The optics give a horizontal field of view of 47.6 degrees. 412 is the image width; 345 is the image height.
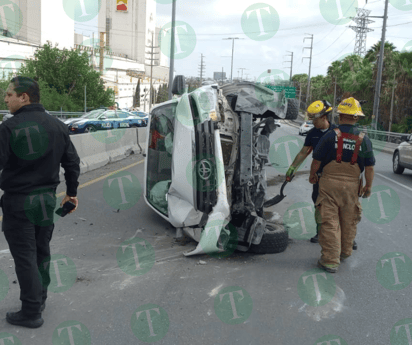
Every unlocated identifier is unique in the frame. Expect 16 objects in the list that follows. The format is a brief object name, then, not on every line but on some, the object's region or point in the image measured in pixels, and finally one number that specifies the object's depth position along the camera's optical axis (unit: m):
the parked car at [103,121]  23.58
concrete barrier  11.55
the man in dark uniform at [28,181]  3.41
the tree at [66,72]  47.09
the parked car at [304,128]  38.62
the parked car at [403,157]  13.27
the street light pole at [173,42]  25.98
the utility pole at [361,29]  78.56
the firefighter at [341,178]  4.99
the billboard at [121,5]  108.81
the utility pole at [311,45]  79.50
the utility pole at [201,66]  77.38
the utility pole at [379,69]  32.37
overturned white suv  5.13
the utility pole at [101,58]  76.06
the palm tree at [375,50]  46.89
